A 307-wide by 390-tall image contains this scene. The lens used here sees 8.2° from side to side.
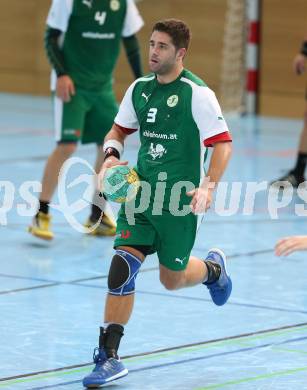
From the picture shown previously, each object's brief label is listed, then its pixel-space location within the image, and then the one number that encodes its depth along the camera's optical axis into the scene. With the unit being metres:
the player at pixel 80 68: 18.22
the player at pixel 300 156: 22.64
